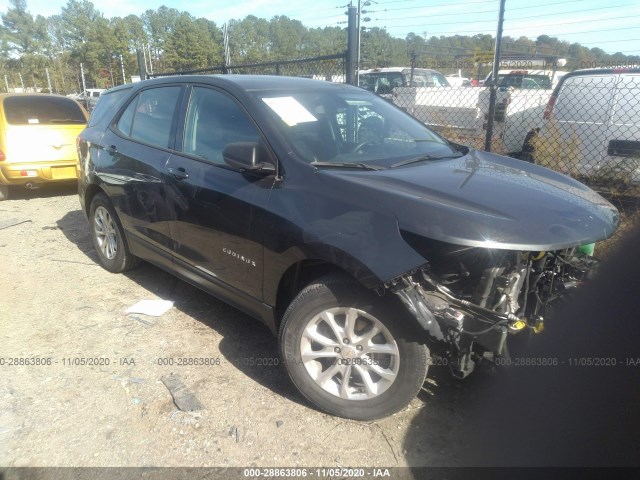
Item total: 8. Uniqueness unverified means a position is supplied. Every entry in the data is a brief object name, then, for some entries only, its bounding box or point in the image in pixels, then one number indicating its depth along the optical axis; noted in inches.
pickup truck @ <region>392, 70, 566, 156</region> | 281.1
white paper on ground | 148.4
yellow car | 280.7
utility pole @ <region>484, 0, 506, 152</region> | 205.2
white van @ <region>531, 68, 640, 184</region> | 209.2
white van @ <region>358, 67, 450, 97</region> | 506.6
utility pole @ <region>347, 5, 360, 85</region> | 219.3
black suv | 87.1
